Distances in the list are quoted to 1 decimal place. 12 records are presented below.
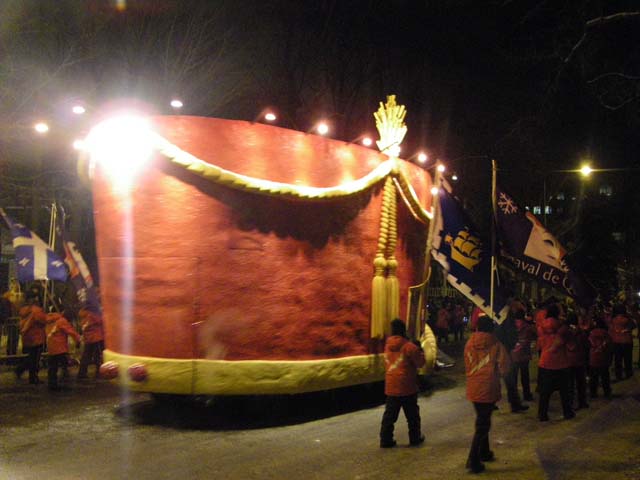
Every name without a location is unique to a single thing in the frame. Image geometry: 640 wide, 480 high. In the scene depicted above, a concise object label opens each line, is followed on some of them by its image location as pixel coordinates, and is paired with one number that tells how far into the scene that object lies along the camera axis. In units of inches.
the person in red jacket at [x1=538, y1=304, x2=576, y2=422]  343.9
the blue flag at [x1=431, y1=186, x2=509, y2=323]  329.1
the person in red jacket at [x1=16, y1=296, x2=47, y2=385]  432.8
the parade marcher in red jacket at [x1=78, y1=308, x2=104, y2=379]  454.6
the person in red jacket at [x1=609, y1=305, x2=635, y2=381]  522.3
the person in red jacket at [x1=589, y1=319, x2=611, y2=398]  430.9
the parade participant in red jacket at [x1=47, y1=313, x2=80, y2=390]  416.2
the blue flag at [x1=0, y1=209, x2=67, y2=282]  450.9
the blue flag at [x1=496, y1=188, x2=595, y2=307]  343.3
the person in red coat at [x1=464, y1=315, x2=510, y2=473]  241.4
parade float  304.2
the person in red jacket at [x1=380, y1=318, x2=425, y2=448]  277.2
